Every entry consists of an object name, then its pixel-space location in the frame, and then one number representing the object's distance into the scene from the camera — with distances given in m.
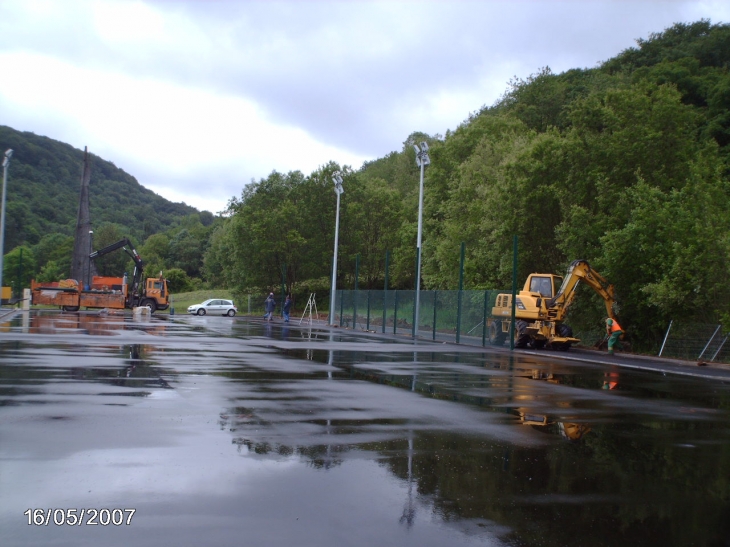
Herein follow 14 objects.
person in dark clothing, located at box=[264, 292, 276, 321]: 50.67
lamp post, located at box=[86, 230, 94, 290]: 56.07
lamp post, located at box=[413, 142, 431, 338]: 34.78
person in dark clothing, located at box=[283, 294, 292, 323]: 49.92
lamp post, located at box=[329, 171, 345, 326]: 45.91
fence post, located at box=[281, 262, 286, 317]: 54.16
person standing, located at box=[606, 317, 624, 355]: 26.92
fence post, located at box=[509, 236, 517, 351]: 27.58
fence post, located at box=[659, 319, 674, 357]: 27.38
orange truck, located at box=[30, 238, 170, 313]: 53.53
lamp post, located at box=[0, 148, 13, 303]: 41.73
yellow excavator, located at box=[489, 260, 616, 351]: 28.09
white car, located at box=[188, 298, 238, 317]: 61.22
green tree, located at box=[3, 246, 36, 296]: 85.00
